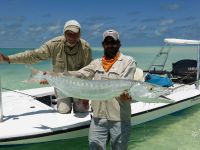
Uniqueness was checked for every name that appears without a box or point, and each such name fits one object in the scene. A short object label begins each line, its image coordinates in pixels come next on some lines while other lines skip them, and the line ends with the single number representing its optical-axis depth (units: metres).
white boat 2.76
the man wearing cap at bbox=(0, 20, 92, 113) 2.97
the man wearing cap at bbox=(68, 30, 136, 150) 2.19
